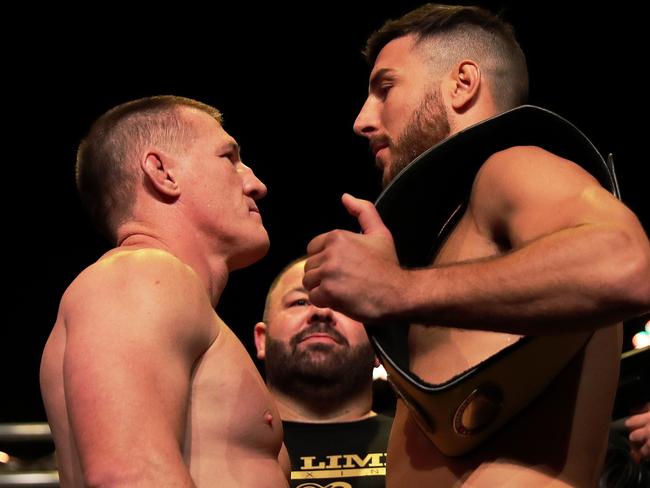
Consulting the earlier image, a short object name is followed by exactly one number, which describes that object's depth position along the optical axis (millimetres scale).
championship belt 1250
